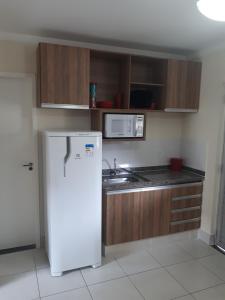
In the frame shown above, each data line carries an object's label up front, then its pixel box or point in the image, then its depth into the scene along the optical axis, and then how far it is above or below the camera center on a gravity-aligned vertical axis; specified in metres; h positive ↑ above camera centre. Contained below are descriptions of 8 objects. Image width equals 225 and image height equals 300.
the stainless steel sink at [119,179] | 3.02 -0.72
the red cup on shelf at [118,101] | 2.96 +0.26
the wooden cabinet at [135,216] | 2.71 -1.08
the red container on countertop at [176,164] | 3.42 -0.58
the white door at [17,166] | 2.72 -0.53
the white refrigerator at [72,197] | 2.34 -0.77
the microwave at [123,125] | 2.74 -0.04
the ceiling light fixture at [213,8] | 1.46 +0.72
